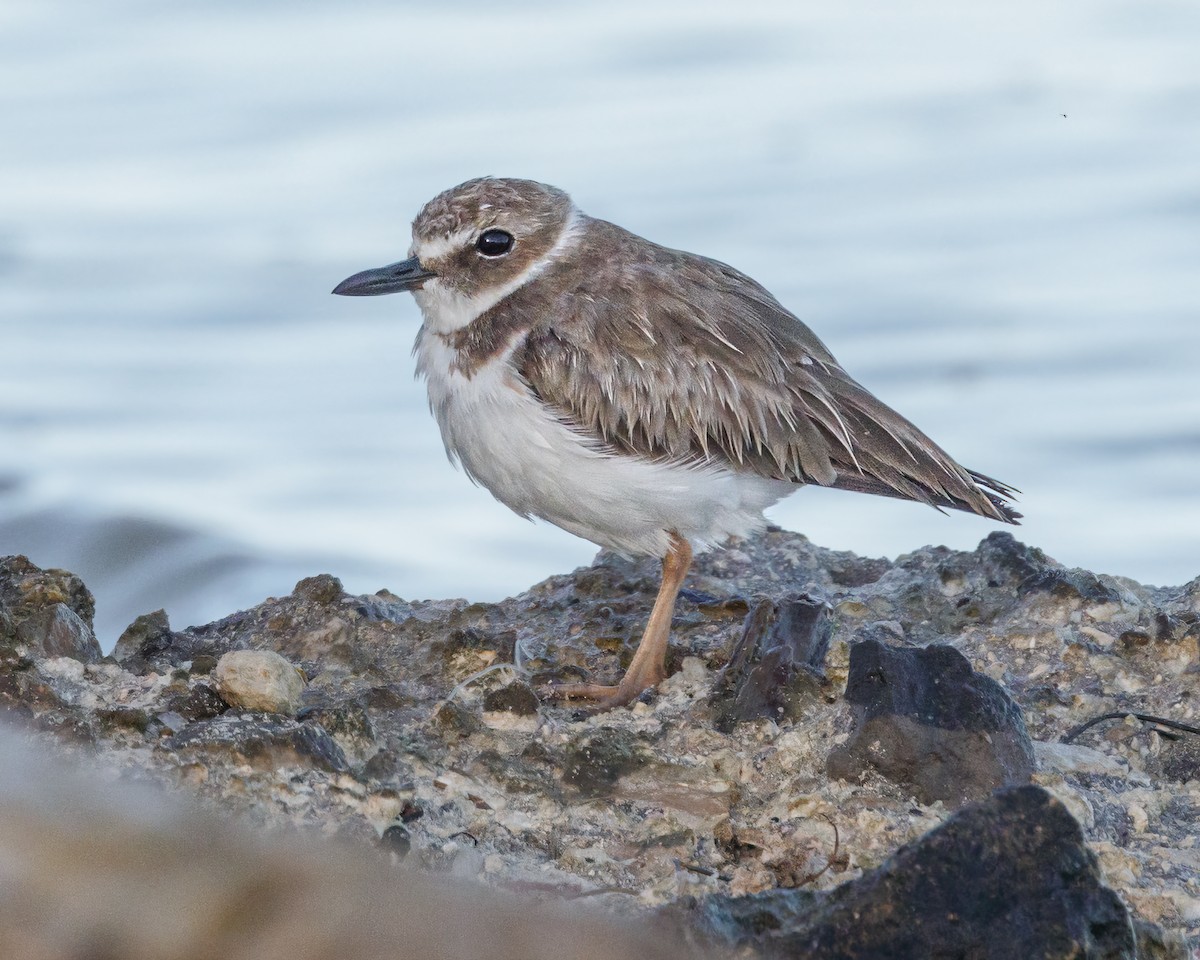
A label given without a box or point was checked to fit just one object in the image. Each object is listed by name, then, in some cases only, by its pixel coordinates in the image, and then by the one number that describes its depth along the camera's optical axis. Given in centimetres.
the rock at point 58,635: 929
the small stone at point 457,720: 916
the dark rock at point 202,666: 966
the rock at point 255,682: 884
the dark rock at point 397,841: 756
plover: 1080
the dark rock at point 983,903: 618
